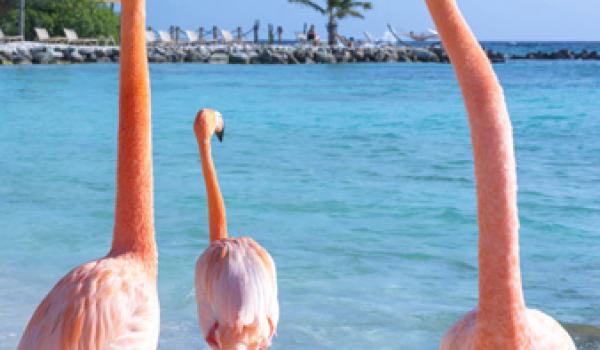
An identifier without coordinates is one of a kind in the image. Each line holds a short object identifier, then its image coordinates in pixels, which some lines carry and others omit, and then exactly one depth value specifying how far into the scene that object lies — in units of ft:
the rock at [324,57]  190.19
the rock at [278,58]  185.16
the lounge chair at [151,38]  200.60
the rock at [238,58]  182.29
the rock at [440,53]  214.28
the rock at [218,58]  182.29
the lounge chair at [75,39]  174.60
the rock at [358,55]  200.03
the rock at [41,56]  149.79
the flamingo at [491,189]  6.69
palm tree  194.70
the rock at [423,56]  215.31
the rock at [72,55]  157.48
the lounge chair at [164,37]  204.85
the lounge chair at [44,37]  169.58
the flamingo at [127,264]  10.36
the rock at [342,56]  193.88
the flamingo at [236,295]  13.70
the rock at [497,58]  218.71
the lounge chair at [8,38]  163.94
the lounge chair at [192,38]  212.64
